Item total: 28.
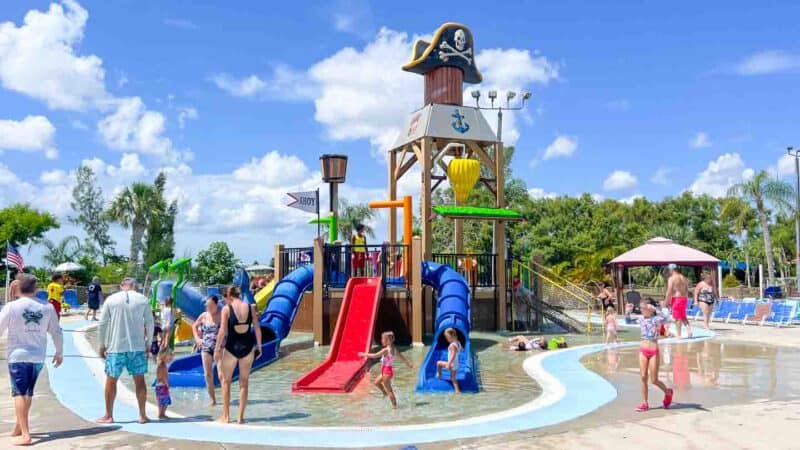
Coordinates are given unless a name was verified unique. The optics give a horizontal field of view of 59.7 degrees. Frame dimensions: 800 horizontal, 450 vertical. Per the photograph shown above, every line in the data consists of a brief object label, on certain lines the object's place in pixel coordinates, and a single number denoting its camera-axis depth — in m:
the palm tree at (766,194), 47.28
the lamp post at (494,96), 27.16
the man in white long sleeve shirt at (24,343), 6.98
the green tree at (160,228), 52.47
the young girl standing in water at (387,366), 9.06
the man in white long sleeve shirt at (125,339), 7.70
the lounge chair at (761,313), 21.56
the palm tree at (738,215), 50.94
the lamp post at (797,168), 41.50
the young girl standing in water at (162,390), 8.16
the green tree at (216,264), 46.47
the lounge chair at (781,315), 20.97
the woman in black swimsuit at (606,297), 18.23
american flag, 22.36
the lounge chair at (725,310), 23.00
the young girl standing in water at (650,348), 8.39
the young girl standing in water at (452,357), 10.10
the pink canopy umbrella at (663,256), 25.72
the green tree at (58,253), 51.22
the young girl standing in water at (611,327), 16.12
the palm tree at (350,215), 49.91
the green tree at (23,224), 50.59
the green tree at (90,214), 56.19
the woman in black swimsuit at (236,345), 7.96
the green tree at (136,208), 53.09
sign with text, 17.97
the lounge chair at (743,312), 22.24
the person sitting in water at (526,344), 15.06
